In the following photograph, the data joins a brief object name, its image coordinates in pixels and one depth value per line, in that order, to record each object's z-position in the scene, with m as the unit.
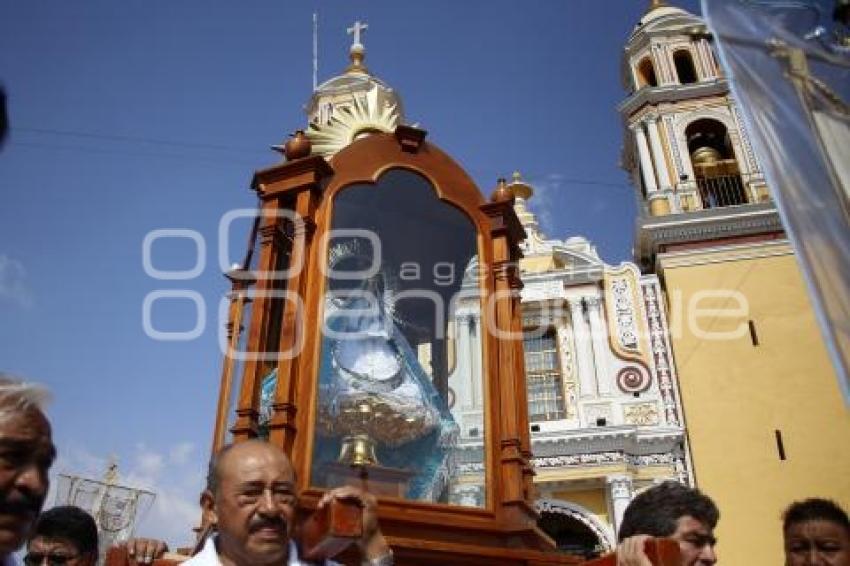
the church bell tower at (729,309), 10.54
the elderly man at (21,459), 1.26
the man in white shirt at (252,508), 1.89
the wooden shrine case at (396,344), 3.04
